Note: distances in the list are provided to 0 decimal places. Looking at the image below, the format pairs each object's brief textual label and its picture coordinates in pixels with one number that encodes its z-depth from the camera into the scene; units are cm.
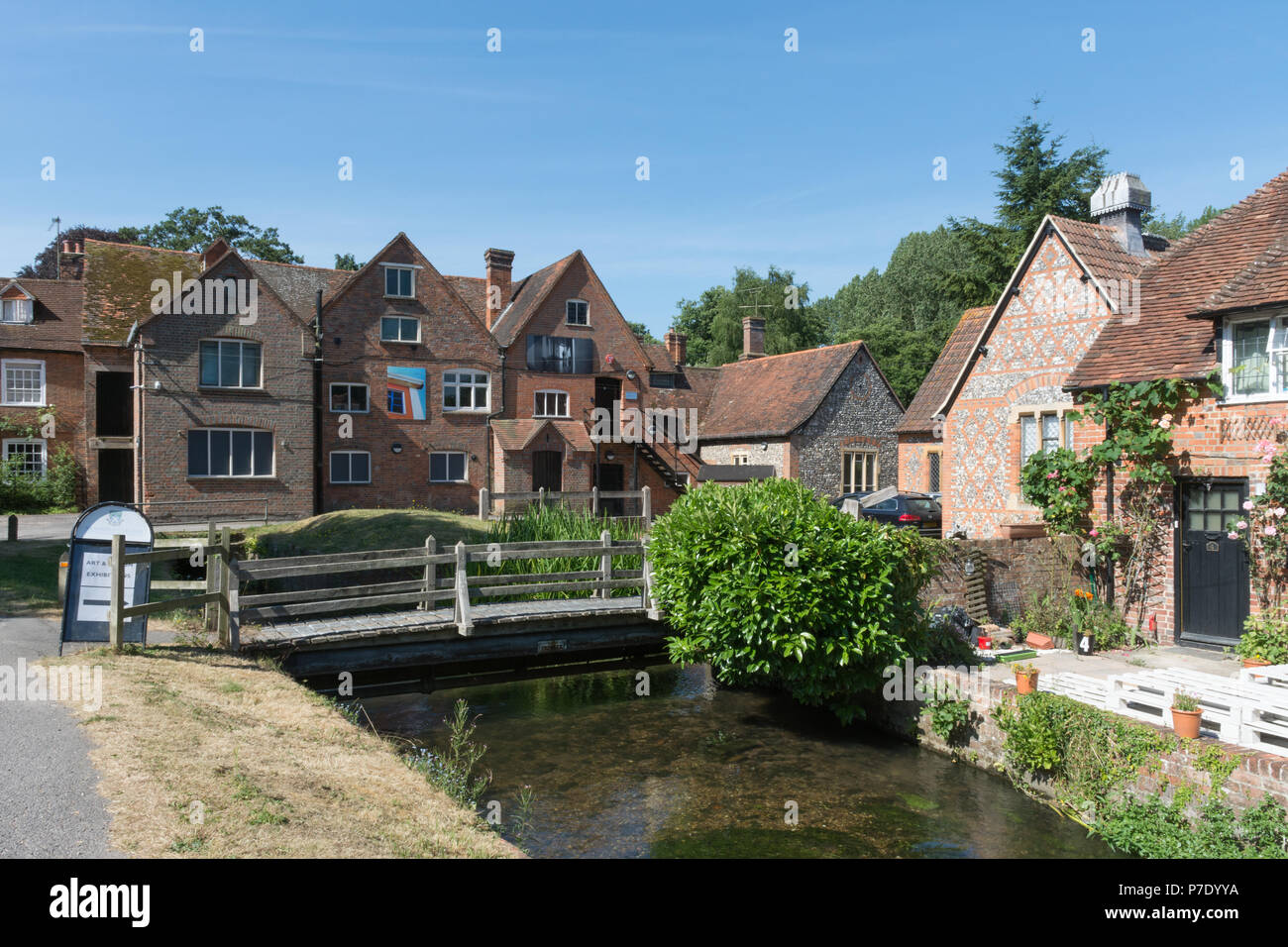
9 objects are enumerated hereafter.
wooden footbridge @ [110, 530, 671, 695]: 1206
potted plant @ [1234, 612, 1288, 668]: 1180
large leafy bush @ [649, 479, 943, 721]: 1111
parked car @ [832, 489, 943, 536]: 2602
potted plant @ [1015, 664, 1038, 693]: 1038
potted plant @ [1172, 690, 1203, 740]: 863
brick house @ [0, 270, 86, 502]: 3441
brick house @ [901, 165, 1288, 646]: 1326
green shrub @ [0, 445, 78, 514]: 3262
